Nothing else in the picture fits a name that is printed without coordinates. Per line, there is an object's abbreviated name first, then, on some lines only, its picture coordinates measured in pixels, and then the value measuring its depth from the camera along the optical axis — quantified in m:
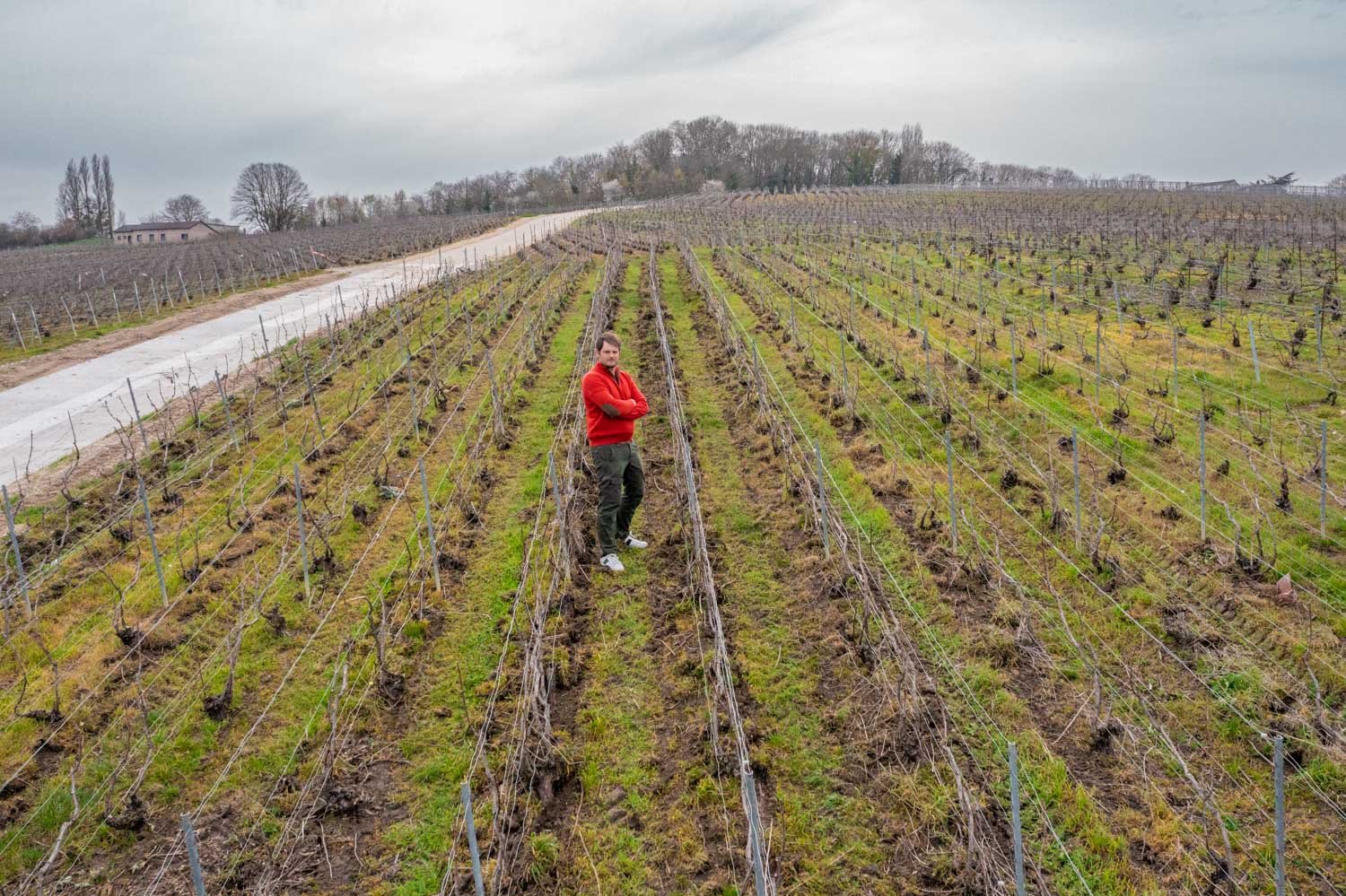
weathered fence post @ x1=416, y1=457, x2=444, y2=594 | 5.63
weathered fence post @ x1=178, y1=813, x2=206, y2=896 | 2.62
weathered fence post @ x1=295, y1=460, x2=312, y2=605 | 5.68
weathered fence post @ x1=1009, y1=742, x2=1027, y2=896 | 2.76
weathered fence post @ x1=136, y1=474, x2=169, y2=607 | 5.61
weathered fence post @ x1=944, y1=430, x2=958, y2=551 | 5.81
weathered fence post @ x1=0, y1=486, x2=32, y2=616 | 5.22
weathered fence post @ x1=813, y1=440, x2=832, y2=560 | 5.79
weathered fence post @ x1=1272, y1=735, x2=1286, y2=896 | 2.61
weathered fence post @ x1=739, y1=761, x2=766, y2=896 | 2.71
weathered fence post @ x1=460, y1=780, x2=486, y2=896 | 2.69
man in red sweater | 5.59
